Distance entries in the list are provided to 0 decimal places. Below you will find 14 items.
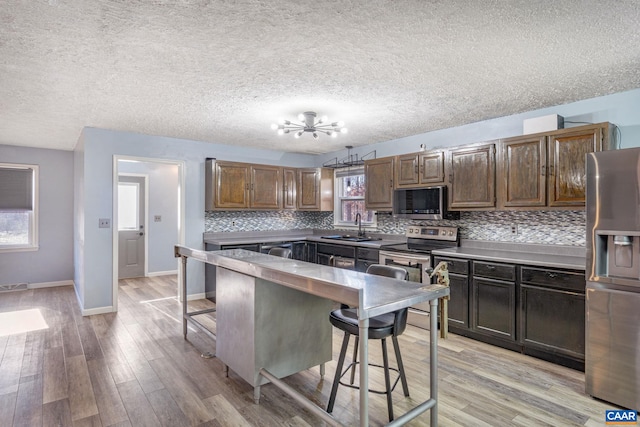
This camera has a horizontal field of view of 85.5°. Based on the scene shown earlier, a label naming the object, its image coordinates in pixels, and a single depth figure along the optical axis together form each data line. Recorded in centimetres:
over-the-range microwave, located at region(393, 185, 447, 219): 425
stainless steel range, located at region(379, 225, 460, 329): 405
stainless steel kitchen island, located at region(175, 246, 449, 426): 173
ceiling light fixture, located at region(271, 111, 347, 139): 366
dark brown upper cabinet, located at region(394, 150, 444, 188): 432
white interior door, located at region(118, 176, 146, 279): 688
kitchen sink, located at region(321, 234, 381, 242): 527
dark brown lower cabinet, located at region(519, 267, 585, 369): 294
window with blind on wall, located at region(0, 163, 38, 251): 586
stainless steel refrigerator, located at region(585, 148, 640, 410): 236
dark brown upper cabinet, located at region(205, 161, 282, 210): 525
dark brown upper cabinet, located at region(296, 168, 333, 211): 606
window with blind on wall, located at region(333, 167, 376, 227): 573
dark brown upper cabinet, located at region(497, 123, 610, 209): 318
